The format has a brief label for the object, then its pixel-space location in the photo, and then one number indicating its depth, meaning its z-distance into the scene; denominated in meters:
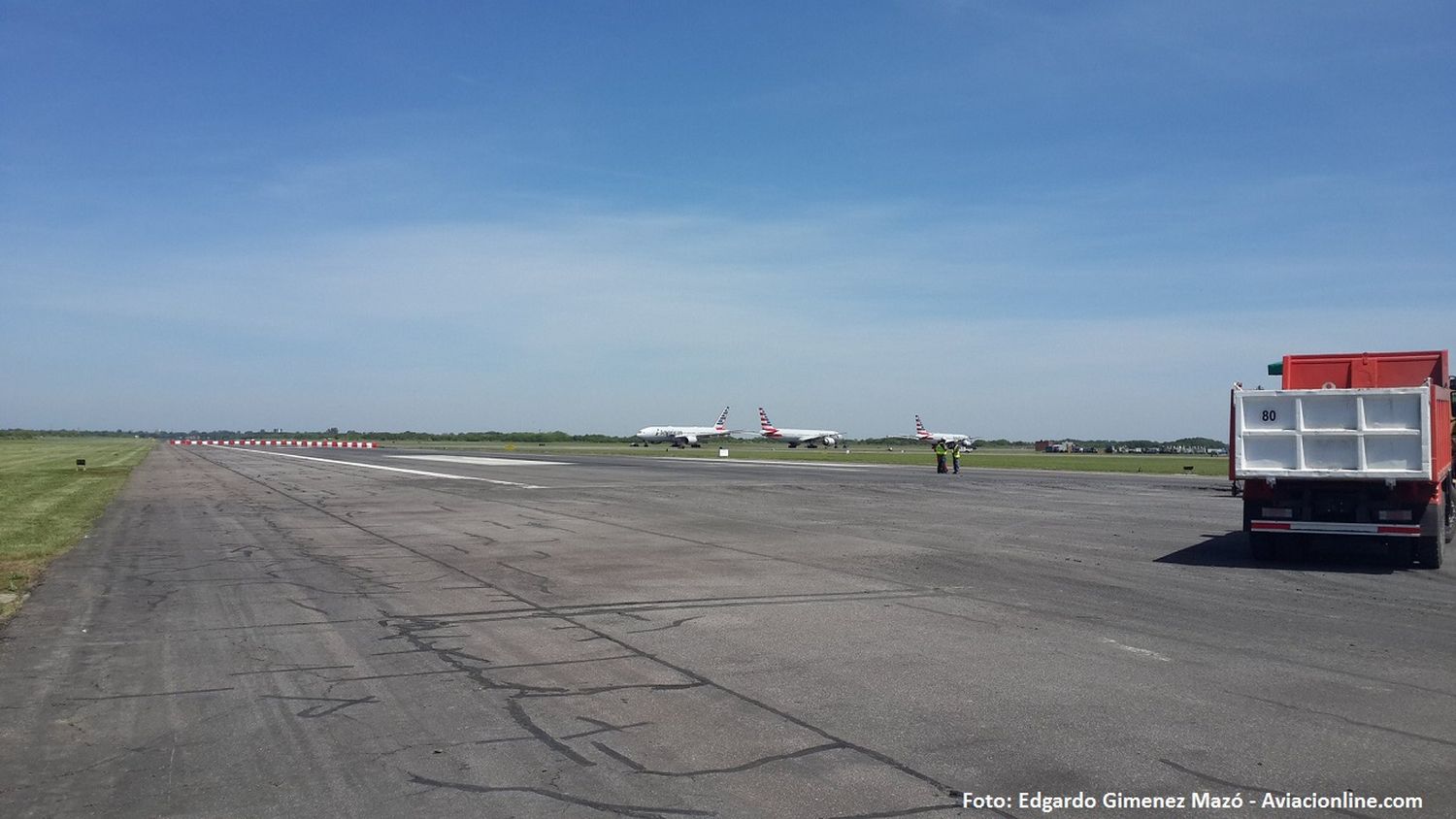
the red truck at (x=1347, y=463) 15.30
